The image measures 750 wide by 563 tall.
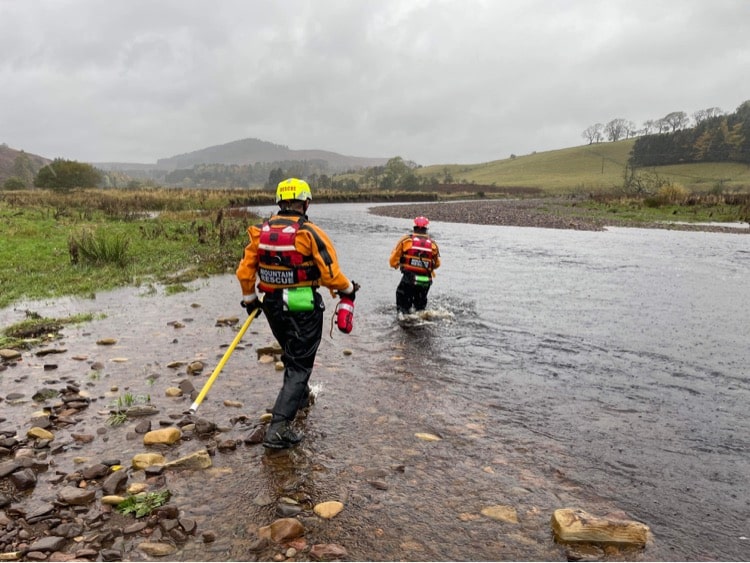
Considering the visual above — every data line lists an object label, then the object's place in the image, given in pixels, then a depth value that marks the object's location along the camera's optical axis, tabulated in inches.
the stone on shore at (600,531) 167.9
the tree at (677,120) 6998.0
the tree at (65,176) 3297.2
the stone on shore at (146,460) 208.2
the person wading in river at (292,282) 233.0
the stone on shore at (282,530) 167.0
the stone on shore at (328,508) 182.1
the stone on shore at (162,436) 229.9
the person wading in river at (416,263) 476.4
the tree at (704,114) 6311.0
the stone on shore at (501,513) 183.0
